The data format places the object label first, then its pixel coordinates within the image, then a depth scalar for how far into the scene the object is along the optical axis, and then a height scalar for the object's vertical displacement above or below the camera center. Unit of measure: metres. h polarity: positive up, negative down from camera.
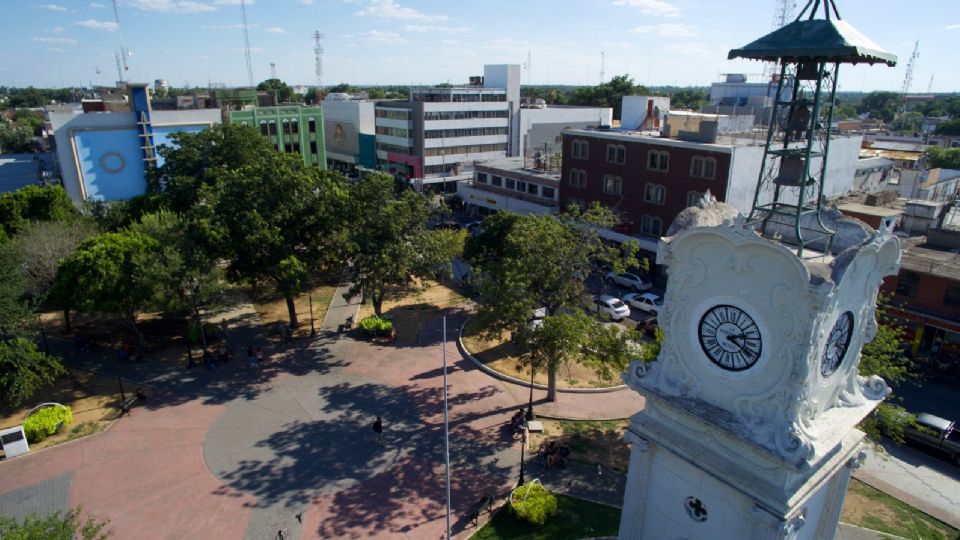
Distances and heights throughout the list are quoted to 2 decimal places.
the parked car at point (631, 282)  44.94 -13.79
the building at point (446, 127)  79.62 -3.79
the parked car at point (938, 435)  25.55 -14.56
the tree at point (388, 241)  33.62 -8.29
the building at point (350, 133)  92.75 -5.45
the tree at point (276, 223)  32.06 -6.97
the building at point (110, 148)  57.50 -5.06
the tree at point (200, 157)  47.88 -5.02
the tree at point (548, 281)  25.36 -8.41
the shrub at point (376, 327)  36.53 -14.11
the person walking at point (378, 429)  26.12 -14.63
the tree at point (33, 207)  41.62 -7.97
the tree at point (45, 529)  13.52 -10.34
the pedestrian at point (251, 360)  32.22 -14.32
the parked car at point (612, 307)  39.28 -13.79
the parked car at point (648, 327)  37.03 -14.13
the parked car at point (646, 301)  40.78 -13.99
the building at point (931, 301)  33.84 -11.65
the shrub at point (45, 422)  25.67 -14.41
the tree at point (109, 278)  29.42 -9.09
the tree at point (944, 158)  79.44 -7.28
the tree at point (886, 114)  188.88 -3.24
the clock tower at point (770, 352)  12.02 -5.55
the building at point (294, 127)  79.06 -4.02
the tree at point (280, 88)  174.50 +3.38
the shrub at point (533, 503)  20.92 -14.52
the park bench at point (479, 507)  21.12 -14.82
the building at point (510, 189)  60.12 -9.71
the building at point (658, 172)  43.81 -5.69
